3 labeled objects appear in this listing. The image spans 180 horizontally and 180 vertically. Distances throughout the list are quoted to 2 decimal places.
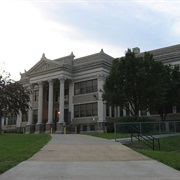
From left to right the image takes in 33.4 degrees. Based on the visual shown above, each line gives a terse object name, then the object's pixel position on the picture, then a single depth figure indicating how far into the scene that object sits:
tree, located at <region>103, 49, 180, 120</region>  29.77
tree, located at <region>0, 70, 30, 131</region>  34.16
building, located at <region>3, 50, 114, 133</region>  42.44
